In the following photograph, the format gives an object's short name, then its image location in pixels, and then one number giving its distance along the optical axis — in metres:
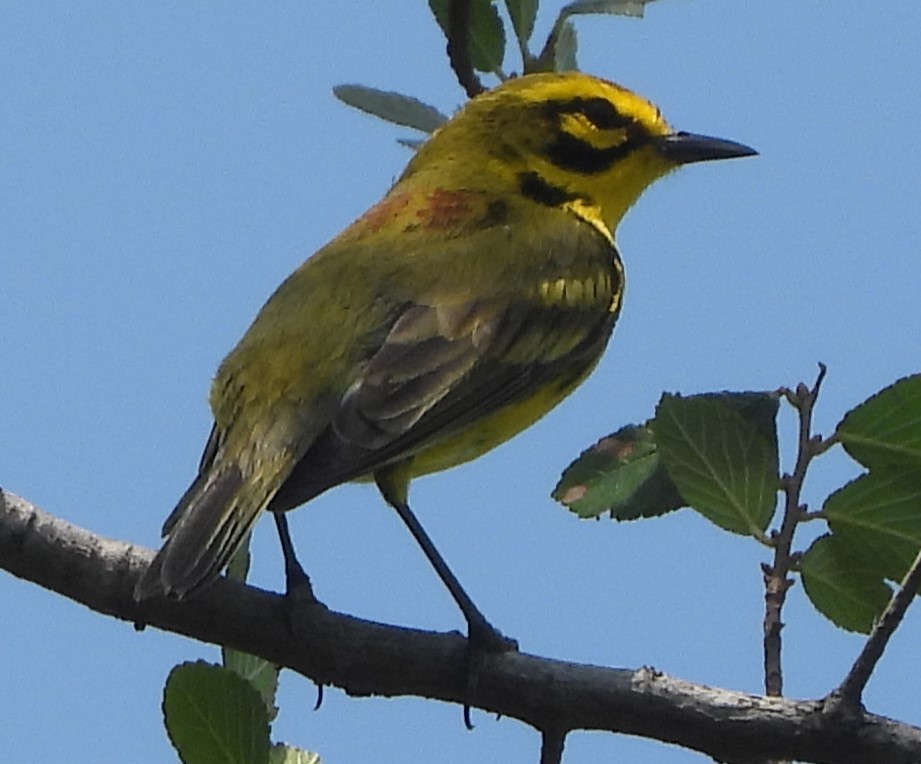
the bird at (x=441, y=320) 6.98
